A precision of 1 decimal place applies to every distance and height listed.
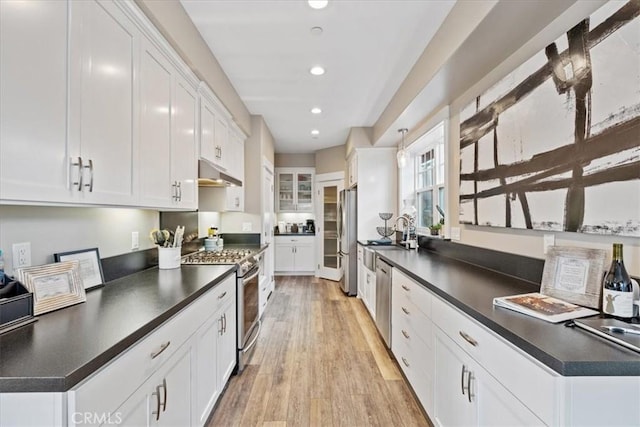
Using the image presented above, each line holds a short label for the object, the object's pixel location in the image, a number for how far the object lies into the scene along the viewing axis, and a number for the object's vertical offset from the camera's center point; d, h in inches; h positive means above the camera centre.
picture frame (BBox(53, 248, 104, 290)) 58.9 -10.2
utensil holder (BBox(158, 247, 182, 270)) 87.3 -12.0
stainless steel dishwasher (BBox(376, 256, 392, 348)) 111.3 -32.6
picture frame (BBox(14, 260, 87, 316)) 45.9 -11.1
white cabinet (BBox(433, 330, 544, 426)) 41.9 -29.5
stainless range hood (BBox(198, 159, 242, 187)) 98.6 +14.6
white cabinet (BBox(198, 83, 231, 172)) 102.2 +33.3
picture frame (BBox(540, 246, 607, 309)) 49.3 -10.1
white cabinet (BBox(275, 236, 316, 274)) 261.1 -31.4
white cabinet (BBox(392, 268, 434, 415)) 72.6 -33.1
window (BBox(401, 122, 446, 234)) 130.9 +20.0
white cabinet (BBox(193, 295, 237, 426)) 66.1 -36.2
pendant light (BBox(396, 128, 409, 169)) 138.6 +27.3
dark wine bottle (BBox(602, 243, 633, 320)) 43.9 -10.9
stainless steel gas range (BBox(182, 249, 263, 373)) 98.3 -25.5
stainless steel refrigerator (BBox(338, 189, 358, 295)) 194.4 -15.9
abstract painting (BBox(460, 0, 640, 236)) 45.8 +16.1
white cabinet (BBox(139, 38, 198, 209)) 67.1 +21.5
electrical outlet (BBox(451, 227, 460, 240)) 102.0 -5.4
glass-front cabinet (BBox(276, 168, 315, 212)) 268.5 +24.3
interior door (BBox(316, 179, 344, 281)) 243.3 -8.3
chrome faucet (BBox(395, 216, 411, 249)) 140.7 -7.2
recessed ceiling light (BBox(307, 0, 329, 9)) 78.7 +56.8
